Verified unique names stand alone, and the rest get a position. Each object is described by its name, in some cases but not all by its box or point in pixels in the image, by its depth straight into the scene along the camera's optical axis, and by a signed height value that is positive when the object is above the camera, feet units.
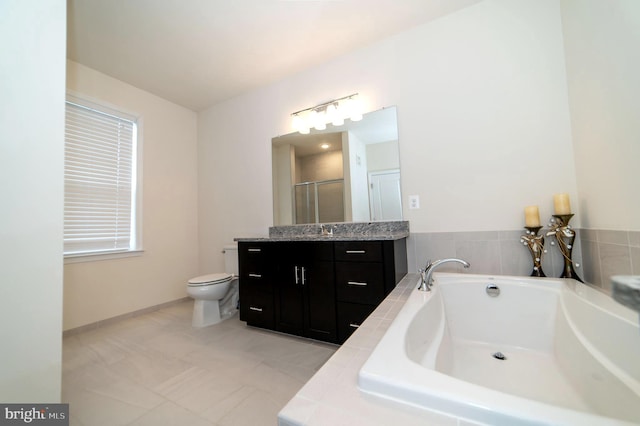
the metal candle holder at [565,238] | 4.74 -0.53
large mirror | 6.76 +1.57
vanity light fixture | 7.34 +3.63
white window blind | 7.27 +1.73
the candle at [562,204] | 4.76 +0.17
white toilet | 7.32 -2.38
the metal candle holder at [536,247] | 4.99 -0.72
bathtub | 1.74 -1.74
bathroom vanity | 5.41 -1.44
